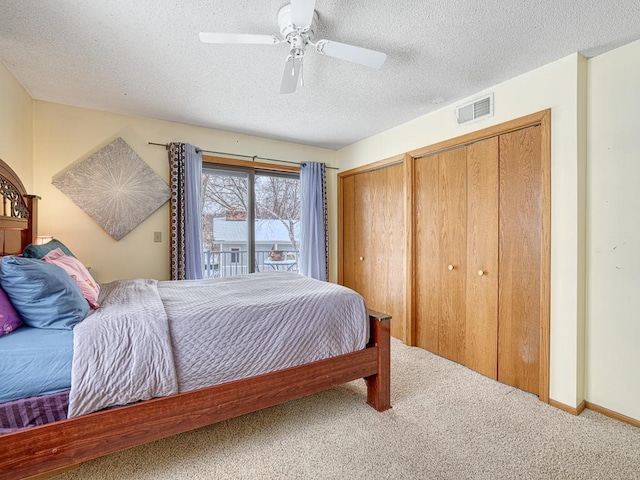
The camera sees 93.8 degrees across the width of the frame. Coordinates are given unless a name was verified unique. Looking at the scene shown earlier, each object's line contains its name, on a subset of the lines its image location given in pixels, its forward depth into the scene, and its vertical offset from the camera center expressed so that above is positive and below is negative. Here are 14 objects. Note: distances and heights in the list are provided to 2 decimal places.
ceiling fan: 1.53 +1.10
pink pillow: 1.74 -0.21
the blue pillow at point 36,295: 1.37 -0.26
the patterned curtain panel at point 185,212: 3.23 +0.29
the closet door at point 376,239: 3.46 -0.01
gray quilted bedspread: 1.32 -0.51
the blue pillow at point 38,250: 1.94 -0.07
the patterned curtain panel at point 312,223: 4.10 +0.21
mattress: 1.18 -0.51
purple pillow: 1.30 -0.35
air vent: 2.52 +1.12
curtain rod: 3.27 +1.03
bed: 1.23 -0.83
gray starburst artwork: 2.89 +0.52
